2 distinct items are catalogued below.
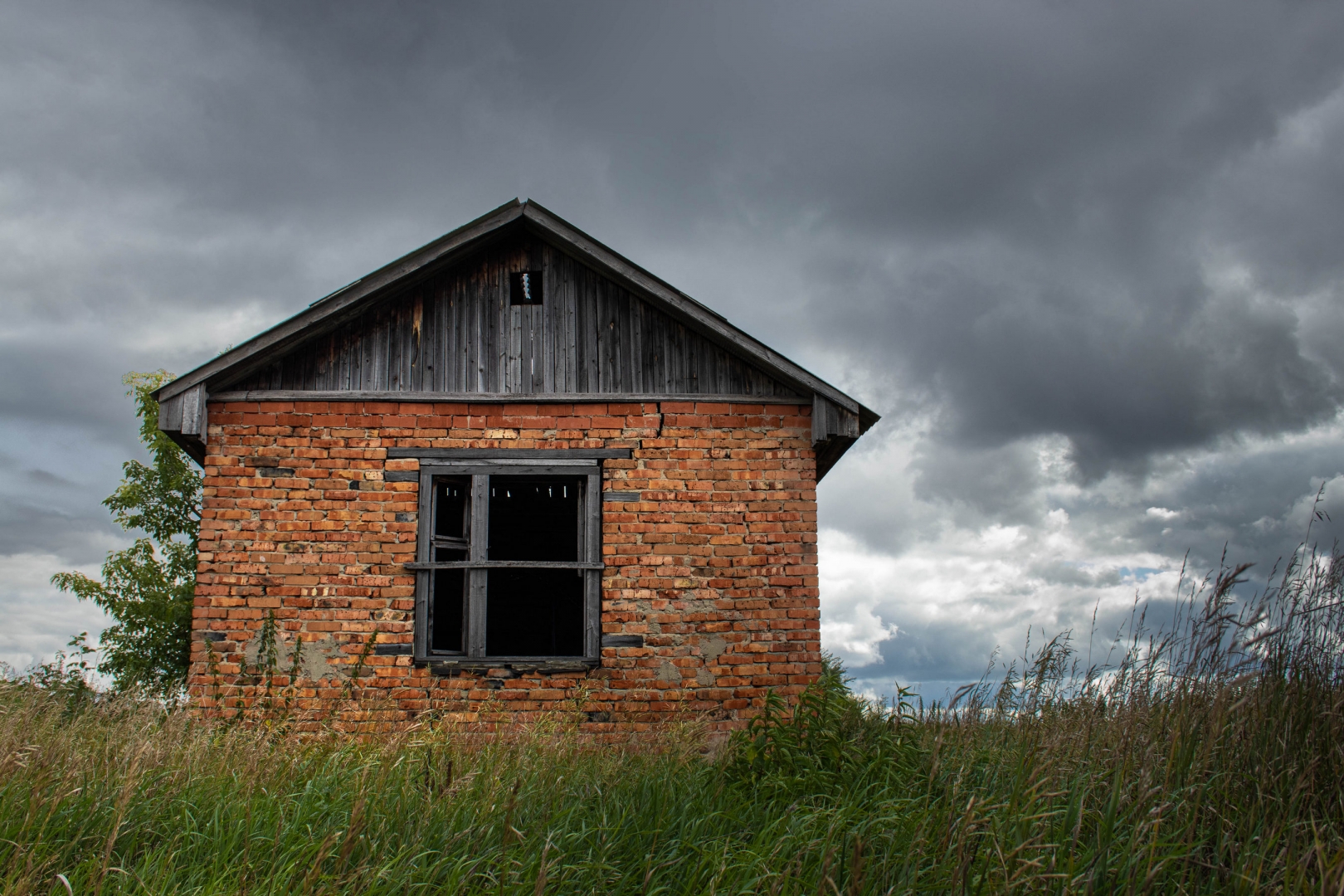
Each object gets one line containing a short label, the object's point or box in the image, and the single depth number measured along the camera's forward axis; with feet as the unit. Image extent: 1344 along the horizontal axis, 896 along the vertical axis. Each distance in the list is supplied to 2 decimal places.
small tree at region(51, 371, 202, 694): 48.98
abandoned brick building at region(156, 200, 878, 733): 25.21
